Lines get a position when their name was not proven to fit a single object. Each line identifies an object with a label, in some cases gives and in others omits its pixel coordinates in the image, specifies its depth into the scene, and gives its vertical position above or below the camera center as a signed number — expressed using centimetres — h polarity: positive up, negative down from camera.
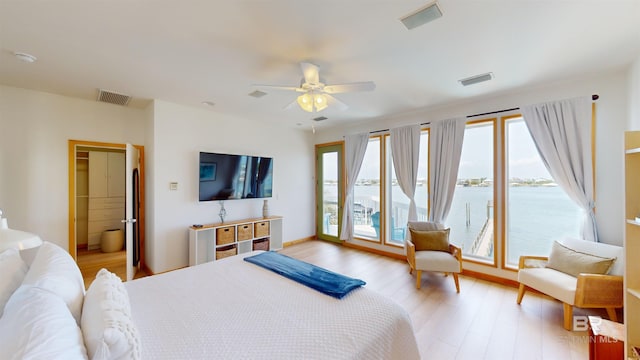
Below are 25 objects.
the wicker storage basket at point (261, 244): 439 -121
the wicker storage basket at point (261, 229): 428 -90
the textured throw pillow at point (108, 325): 81 -56
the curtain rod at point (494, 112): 266 +95
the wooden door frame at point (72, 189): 326 -11
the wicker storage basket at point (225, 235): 379 -90
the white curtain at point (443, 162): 359 +27
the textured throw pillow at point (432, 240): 338 -87
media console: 365 -98
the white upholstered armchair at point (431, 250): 301 -99
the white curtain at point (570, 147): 267 +39
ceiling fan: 222 +89
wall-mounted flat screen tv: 387 +7
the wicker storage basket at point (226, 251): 382 -117
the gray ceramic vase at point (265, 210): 463 -60
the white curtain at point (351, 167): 478 +27
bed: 81 -77
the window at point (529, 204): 296 -32
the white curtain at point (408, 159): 403 +37
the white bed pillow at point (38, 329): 68 -48
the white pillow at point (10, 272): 107 -46
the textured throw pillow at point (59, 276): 105 -46
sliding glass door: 529 -25
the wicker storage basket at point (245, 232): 406 -90
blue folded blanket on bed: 161 -75
